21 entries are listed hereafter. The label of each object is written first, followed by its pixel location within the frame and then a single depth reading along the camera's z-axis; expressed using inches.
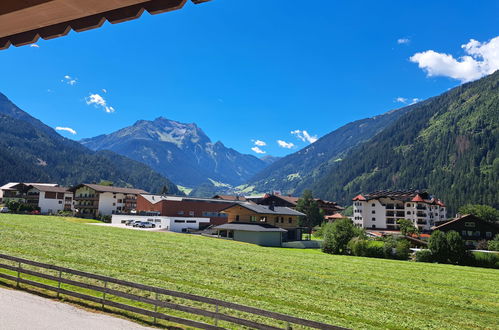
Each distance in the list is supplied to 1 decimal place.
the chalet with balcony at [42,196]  4931.1
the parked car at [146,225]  3164.4
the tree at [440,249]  2033.7
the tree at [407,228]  3882.9
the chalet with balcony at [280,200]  5821.9
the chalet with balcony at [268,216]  2824.8
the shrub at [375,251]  2165.4
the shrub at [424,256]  2049.7
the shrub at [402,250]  2124.8
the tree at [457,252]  2018.9
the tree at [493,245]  2741.6
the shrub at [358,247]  2186.3
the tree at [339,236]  2288.4
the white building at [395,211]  5388.8
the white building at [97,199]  4596.2
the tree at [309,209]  4717.0
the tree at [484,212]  5211.6
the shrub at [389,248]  2156.7
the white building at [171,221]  3147.1
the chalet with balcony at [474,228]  3287.4
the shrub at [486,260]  1960.6
